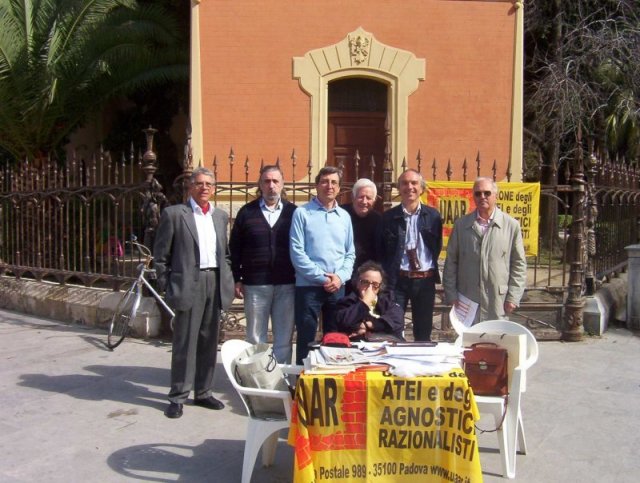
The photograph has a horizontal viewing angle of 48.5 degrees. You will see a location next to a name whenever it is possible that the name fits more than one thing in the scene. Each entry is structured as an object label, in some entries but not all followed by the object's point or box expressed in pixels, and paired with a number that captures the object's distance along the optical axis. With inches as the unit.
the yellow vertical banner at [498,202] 313.9
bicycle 312.3
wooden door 475.2
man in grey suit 214.2
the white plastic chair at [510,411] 169.5
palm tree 496.7
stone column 346.0
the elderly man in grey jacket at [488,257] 206.5
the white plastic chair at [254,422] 160.4
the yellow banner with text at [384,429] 143.9
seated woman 176.9
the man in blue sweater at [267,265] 213.0
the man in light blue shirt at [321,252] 199.8
